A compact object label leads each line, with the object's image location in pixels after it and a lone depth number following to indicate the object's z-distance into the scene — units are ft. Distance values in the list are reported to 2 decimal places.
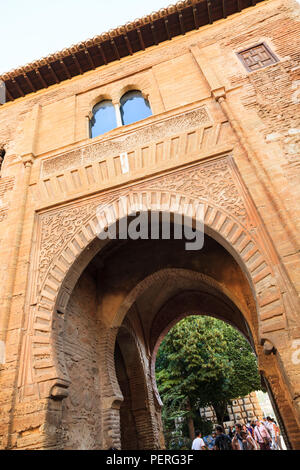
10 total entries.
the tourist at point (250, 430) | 30.79
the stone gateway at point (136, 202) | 12.49
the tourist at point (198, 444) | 19.91
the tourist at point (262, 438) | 27.04
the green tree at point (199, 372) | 46.83
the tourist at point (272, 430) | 32.12
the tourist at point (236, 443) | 23.72
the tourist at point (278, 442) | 33.30
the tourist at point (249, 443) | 26.95
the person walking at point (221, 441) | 22.18
